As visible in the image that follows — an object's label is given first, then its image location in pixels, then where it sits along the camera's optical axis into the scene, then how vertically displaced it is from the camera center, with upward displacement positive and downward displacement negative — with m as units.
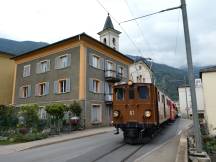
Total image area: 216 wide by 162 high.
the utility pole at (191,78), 7.34 +1.15
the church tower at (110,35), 42.59 +14.37
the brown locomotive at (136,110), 12.23 +0.24
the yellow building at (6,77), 34.75 +5.86
